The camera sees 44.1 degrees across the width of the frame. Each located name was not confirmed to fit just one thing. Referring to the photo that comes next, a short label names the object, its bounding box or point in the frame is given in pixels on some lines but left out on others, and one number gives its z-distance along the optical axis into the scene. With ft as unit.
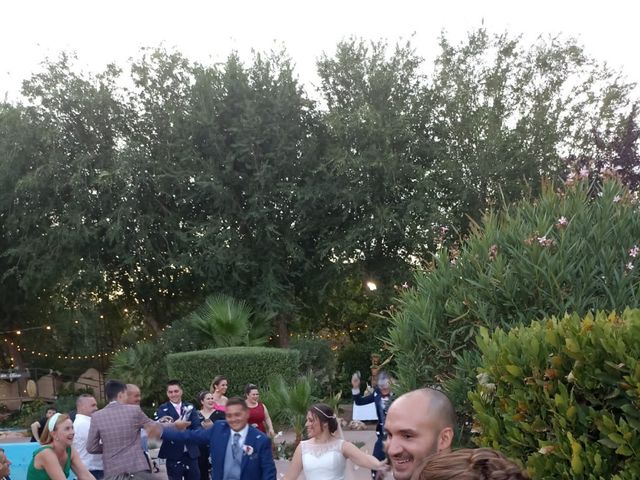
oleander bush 22.17
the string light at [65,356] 137.90
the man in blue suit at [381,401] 32.96
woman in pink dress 33.30
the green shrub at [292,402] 49.01
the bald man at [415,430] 10.55
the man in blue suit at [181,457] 32.31
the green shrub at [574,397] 14.10
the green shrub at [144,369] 75.97
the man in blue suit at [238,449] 23.43
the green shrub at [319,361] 75.87
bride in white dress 21.45
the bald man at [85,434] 28.53
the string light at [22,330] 119.11
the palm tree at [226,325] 71.51
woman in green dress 22.33
